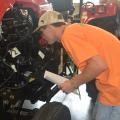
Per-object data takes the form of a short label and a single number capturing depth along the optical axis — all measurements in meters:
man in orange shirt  1.19
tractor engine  1.67
